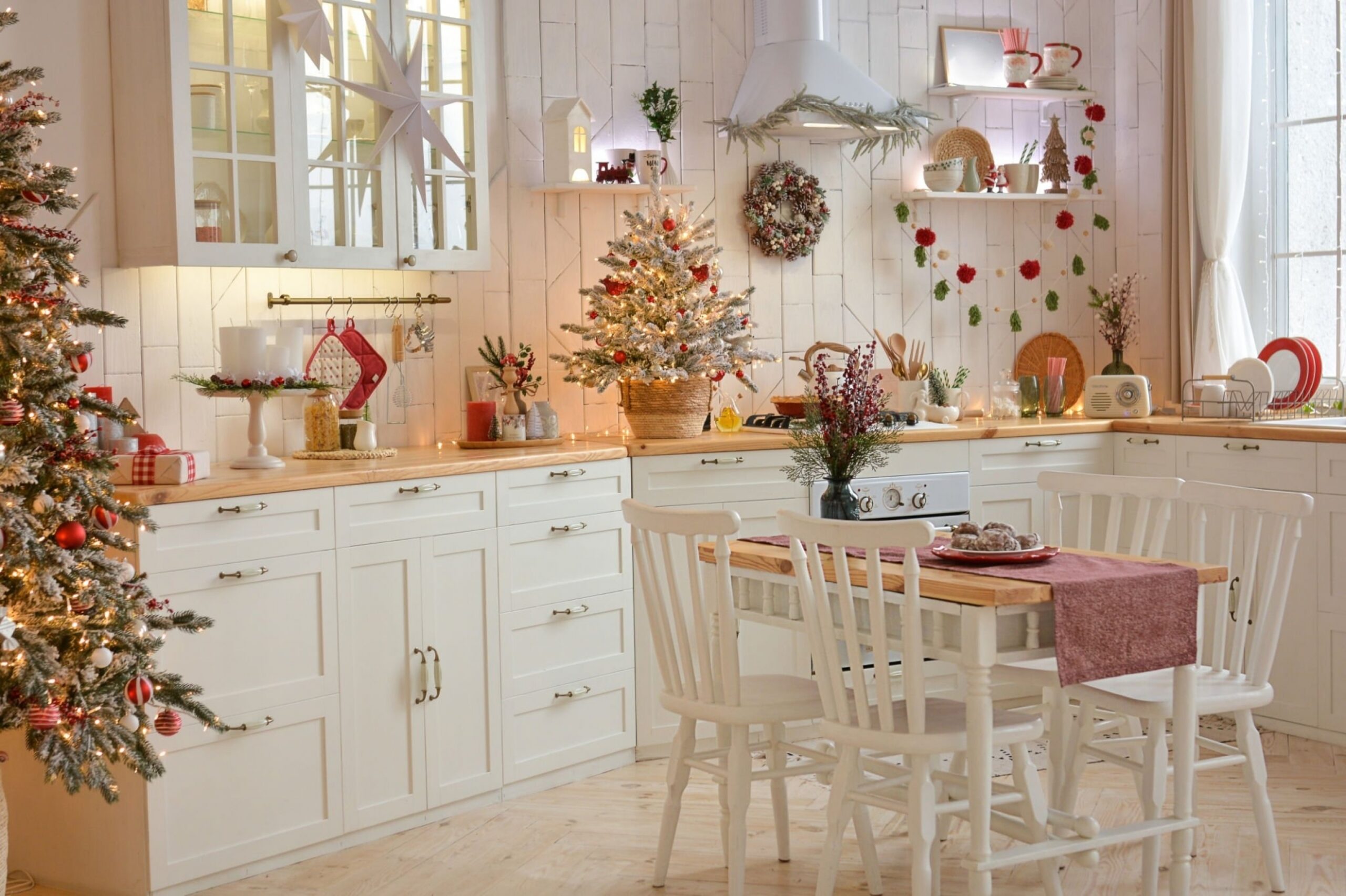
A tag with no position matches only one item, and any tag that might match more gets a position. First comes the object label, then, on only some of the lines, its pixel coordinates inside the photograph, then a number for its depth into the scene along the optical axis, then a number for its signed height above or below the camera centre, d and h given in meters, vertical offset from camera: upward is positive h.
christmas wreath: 4.95 +0.62
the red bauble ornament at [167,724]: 2.92 -0.65
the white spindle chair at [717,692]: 2.96 -0.65
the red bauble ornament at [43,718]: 2.72 -0.60
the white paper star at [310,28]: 3.71 +0.95
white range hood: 4.69 +1.04
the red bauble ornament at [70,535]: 2.77 -0.26
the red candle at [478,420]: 4.24 -0.08
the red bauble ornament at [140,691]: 2.83 -0.57
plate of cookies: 2.88 -0.32
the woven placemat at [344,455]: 3.92 -0.16
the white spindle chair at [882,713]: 2.62 -0.63
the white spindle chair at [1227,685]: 2.97 -0.64
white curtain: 5.10 +0.80
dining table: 2.62 -0.50
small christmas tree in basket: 4.32 +0.19
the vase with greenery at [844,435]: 3.19 -0.10
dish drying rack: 4.70 -0.07
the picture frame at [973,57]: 5.30 +1.21
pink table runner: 2.67 -0.43
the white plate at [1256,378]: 4.70 +0.02
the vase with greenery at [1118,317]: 5.32 +0.25
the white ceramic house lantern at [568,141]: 4.50 +0.78
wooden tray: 4.19 -0.14
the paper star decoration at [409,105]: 3.94 +0.80
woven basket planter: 4.36 -0.05
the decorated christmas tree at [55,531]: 2.73 -0.25
